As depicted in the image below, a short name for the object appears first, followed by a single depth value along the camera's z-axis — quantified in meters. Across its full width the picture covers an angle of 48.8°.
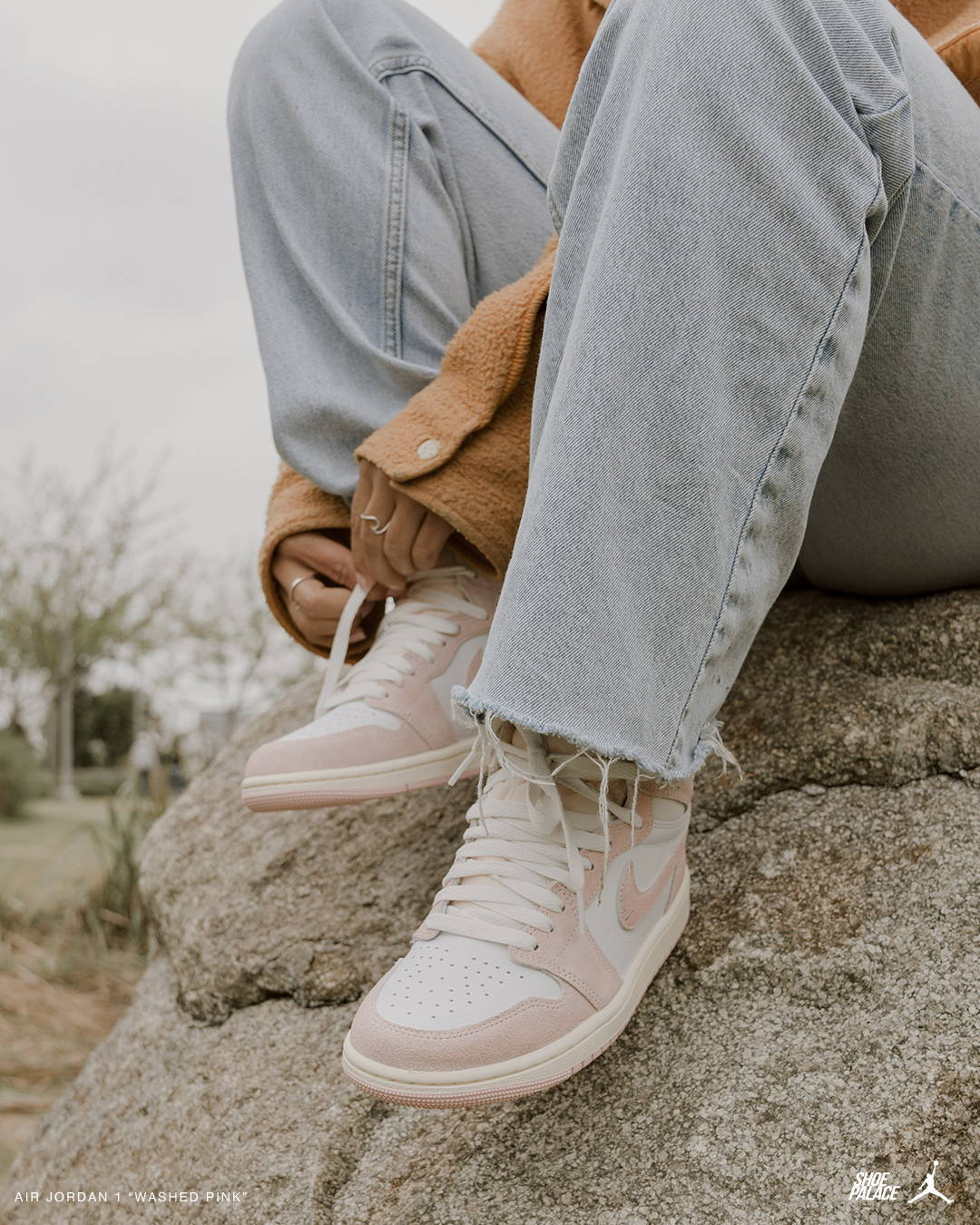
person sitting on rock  0.77
